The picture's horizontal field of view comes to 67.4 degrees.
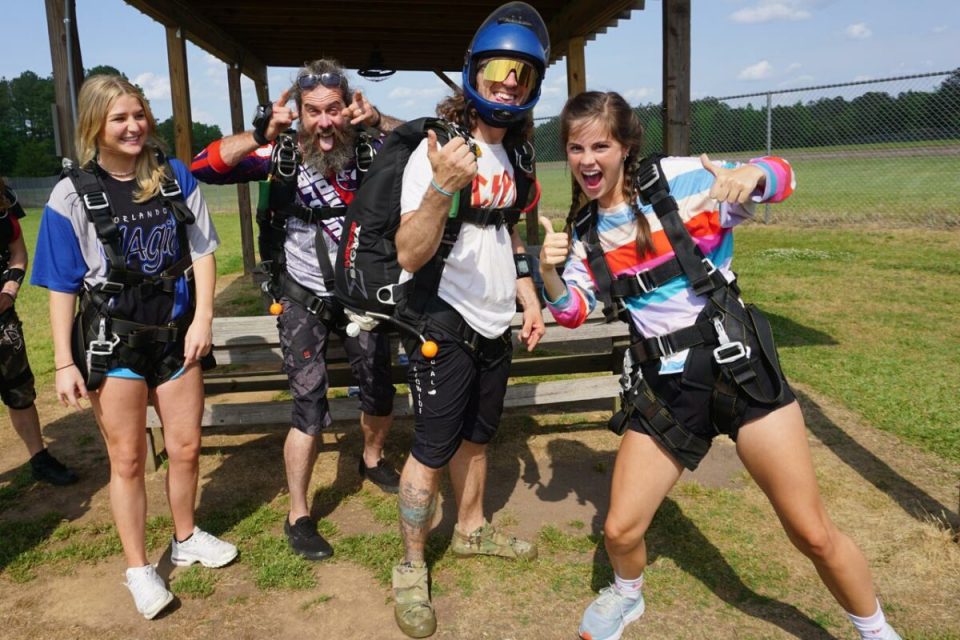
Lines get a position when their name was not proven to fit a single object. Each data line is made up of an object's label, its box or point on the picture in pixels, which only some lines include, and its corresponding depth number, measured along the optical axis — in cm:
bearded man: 356
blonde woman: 295
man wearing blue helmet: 268
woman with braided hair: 246
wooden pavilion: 511
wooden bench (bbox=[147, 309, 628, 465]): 498
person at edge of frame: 441
